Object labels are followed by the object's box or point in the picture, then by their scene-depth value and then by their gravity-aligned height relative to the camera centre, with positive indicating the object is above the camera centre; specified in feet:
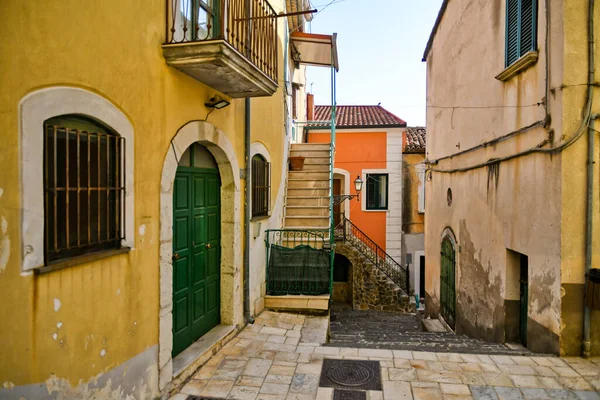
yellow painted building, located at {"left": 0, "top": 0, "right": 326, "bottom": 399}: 8.67 +0.10
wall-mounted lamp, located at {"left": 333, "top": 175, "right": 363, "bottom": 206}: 47.77 -0.20
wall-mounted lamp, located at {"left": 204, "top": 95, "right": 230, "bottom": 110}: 17.14 +3.92
